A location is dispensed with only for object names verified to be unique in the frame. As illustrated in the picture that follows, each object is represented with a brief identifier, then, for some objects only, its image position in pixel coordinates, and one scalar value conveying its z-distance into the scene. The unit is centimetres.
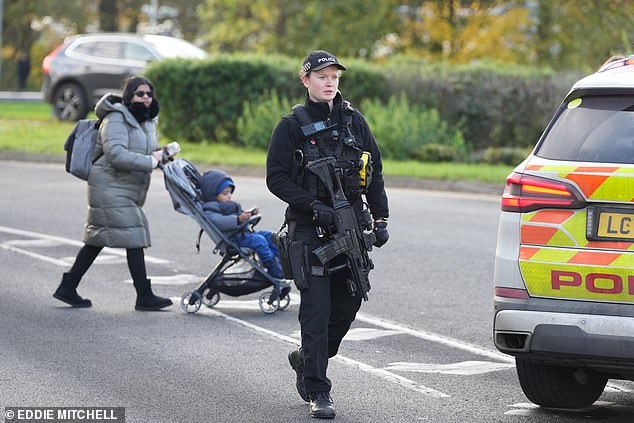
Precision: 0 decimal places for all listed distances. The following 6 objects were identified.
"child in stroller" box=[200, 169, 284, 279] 1997
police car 1228
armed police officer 1377
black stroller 1994
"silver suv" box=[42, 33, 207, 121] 5691
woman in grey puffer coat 1989
